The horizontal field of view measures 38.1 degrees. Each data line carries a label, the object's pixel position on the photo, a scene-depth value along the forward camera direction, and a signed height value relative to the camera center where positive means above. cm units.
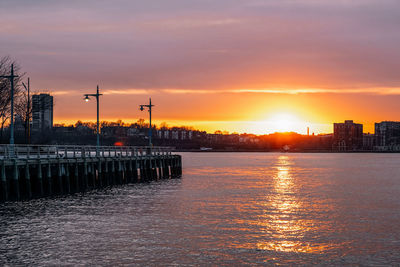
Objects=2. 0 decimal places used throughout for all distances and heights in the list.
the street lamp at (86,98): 5277 +401
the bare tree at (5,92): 6631 +586
